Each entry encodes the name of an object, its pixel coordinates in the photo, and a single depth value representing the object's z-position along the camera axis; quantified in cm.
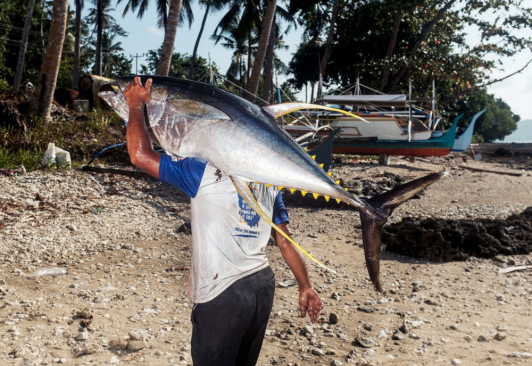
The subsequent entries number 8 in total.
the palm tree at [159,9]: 2765
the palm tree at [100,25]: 2384
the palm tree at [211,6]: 2841
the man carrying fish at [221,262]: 185
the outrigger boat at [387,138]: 1623
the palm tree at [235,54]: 3433
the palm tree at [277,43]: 1742
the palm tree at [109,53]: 3997
